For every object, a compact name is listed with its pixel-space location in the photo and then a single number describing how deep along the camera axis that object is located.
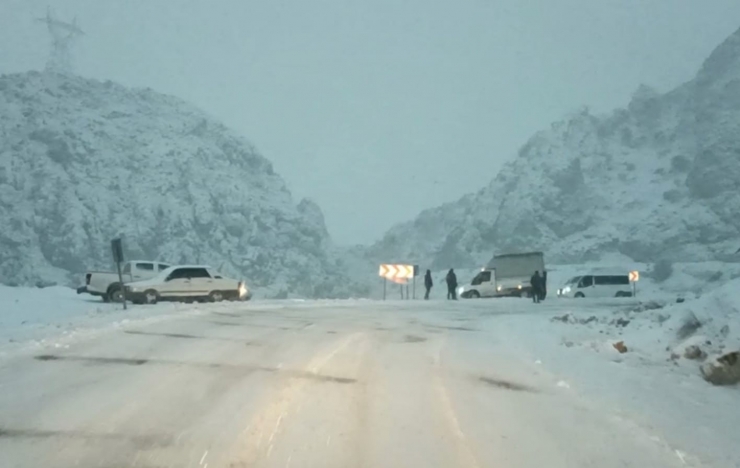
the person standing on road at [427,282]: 41.69
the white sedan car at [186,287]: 30.34
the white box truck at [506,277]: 48.56
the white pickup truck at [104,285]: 31.44
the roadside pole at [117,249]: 20.27
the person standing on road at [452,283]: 40.78
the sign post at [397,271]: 40.38
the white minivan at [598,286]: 50.72
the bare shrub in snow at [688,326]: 12.78
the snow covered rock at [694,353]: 11.05
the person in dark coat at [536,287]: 36.78
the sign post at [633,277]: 46.31
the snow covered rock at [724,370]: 9.59
